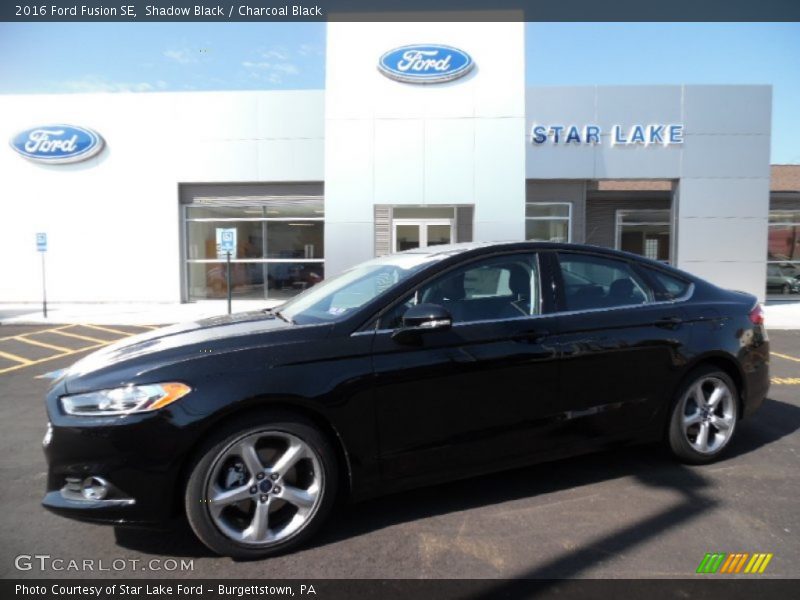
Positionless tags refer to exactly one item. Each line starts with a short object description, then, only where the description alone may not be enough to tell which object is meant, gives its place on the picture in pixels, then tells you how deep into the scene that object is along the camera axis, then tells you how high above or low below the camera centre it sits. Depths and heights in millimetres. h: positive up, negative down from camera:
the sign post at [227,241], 11570 +428
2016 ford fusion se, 2537 -680
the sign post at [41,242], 13915 +451
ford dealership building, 15758 +2439
